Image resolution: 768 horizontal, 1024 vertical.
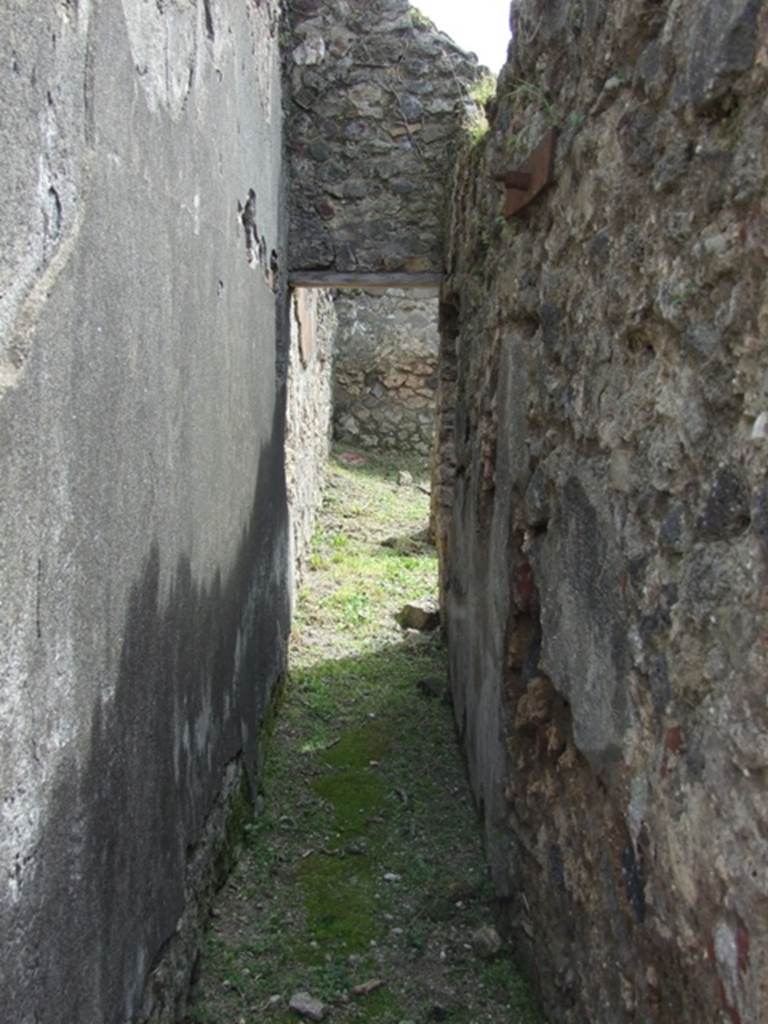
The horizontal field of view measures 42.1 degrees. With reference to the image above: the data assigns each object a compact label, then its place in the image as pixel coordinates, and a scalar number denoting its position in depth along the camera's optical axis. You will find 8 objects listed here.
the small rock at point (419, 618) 6.05
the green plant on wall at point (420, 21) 5.06
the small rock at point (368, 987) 2.71
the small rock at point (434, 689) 4.97
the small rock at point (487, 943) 2.82
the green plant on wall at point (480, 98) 4.80
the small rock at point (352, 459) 10.32
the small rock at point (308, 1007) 2.60
